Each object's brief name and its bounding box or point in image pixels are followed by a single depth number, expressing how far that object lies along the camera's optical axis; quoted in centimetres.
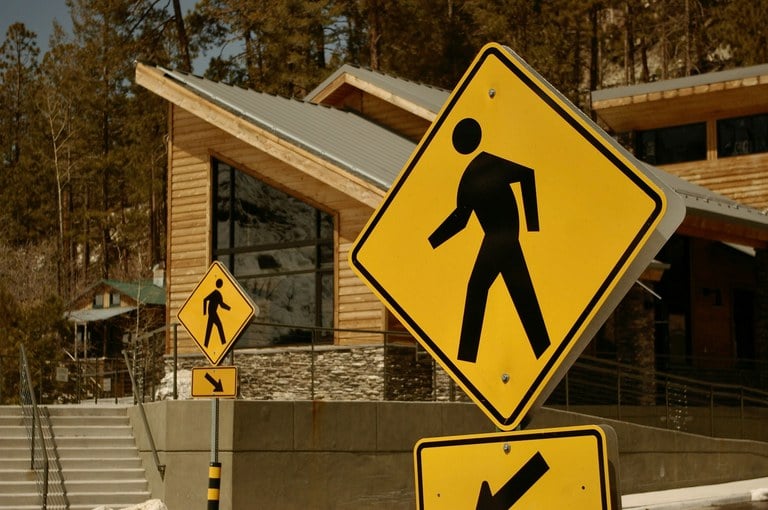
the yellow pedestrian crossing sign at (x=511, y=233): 290
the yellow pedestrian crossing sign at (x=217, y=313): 1220
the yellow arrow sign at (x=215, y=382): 1207
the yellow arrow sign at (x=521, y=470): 282
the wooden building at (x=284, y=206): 2198
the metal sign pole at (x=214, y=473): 1133
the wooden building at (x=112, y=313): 5191
